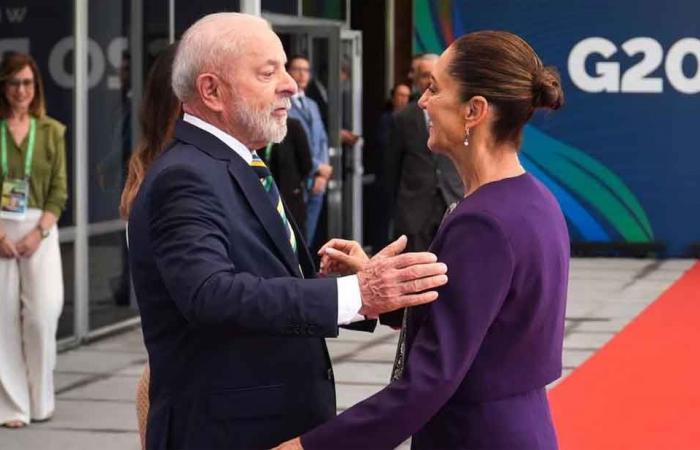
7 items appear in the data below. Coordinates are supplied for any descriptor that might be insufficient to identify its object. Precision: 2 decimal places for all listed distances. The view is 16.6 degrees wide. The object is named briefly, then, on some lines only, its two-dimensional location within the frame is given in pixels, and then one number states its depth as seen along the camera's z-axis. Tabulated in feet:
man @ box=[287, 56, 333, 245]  63.38
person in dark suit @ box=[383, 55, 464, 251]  53.86
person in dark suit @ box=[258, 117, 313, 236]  58.16
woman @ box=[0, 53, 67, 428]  40.39
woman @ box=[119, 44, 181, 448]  25.68
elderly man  14.75
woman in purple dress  14.42
